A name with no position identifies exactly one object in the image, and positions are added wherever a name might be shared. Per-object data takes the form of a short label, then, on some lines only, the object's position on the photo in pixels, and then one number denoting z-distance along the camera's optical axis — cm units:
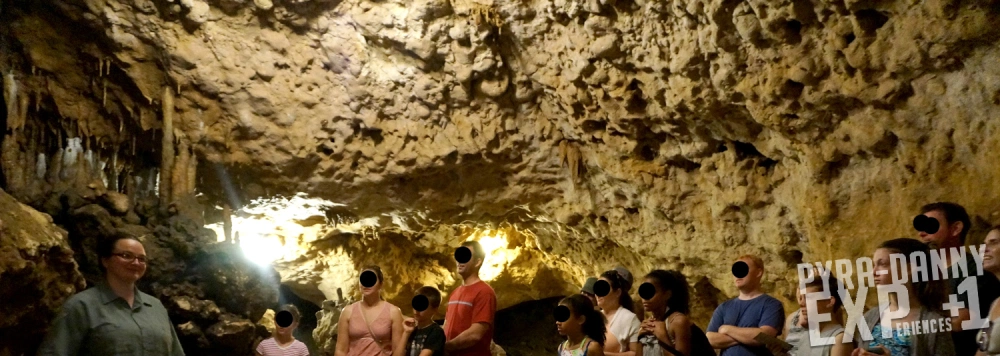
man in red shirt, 382
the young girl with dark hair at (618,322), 360
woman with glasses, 313
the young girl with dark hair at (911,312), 279
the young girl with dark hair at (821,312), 333
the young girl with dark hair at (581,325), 340
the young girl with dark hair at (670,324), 328
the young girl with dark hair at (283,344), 450
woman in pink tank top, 404
